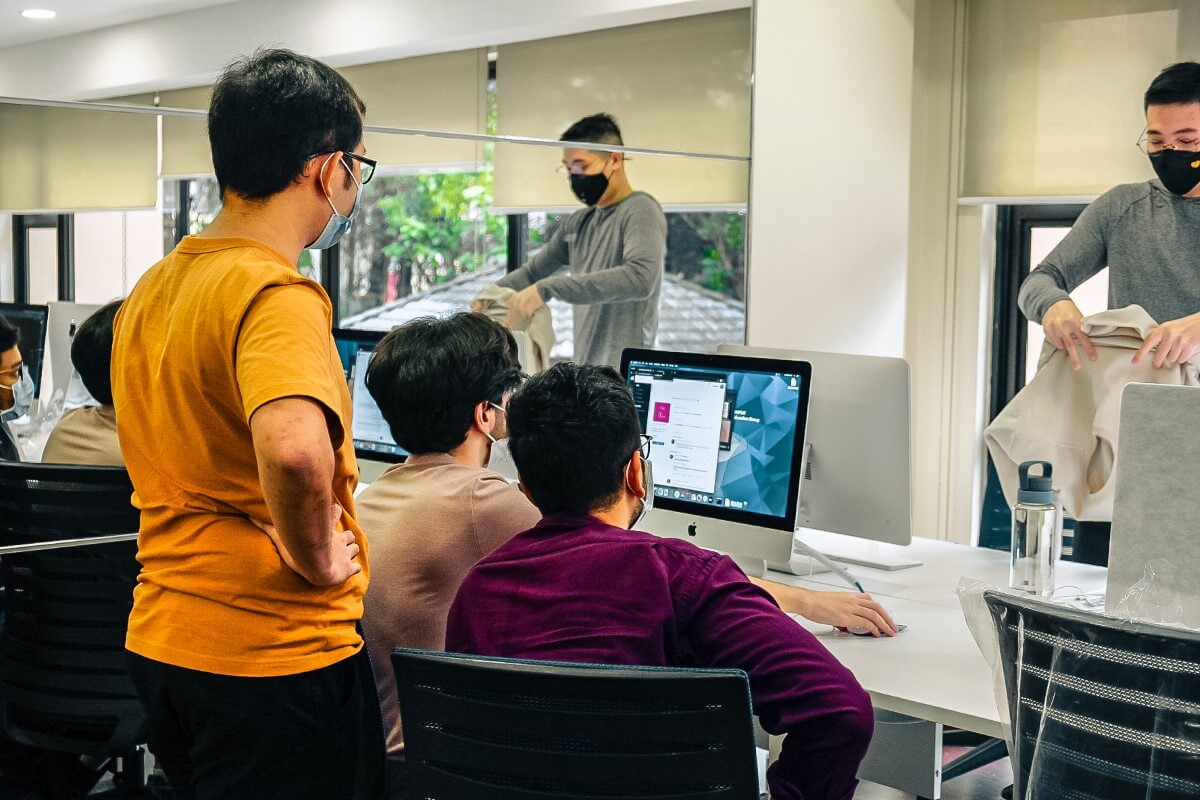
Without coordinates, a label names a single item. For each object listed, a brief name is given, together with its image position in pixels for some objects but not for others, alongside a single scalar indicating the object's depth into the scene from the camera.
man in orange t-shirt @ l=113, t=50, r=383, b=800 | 1.40
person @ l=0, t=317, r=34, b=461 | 2.32
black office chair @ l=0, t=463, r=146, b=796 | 2.25
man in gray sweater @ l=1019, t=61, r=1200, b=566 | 2.90
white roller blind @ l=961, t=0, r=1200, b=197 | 3.87
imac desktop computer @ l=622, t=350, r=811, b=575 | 2.41
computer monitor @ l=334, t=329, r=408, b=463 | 3.06
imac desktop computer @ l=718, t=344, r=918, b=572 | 2.53
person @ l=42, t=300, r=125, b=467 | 2.40
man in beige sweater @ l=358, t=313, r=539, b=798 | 1.80
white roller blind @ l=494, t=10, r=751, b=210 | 3.38
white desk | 1.78
